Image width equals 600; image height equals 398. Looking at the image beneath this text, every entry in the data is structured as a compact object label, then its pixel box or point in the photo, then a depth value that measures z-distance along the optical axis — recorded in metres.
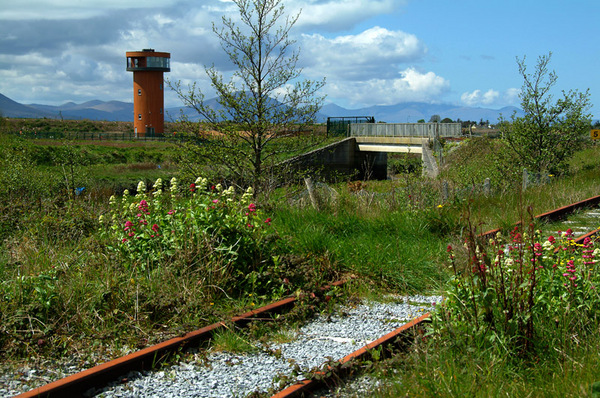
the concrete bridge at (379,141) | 42.84
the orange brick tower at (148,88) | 84.62
